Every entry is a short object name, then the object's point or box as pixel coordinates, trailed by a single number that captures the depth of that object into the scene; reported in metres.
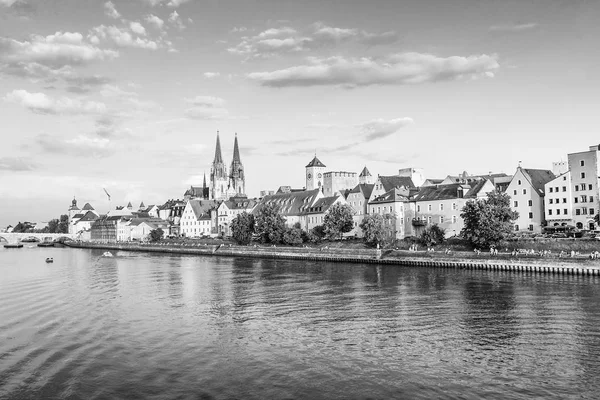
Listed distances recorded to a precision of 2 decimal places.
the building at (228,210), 158.25
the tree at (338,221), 99.38
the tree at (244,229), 119.38
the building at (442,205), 90.56
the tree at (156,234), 168.62
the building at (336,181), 139.75
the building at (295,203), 125.19
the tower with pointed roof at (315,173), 155.75
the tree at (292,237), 104.69
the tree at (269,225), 108.31
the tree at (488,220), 69.94
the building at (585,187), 78.75
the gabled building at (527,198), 85.44
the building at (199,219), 168.88
